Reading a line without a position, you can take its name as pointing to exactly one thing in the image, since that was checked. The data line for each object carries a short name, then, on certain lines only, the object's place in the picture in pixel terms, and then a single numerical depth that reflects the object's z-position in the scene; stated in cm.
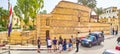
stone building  1022
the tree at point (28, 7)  1780
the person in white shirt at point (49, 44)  785
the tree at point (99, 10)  3356
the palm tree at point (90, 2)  2859
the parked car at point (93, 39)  917
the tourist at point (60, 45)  778
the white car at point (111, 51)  591
